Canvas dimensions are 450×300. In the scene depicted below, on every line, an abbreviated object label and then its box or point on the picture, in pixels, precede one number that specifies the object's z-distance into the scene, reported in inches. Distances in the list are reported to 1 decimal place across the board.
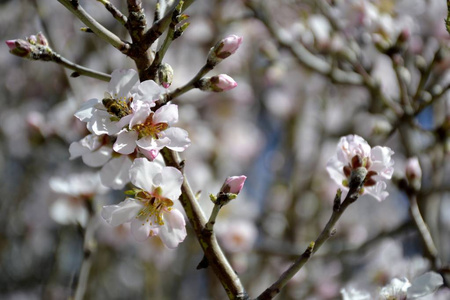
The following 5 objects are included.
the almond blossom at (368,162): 31.2
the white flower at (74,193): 38.2
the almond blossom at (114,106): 30.4
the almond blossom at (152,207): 30.4
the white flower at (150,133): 30.1
